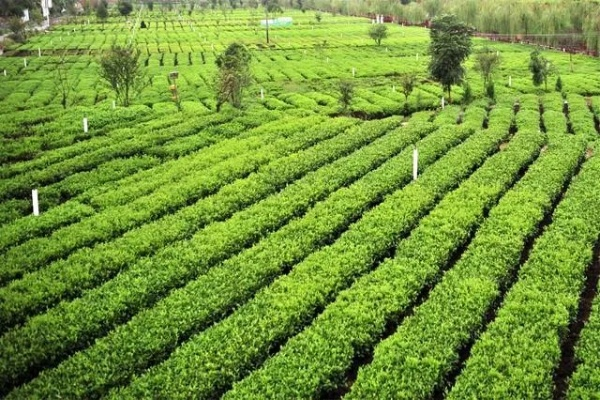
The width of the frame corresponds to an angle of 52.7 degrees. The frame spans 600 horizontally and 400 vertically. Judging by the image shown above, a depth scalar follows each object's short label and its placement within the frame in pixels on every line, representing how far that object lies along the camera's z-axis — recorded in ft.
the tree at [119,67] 126.82
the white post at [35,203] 60.03
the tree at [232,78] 116.88
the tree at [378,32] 281.66
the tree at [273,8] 482.28
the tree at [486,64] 151.02
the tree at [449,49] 135.23
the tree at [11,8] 348.59
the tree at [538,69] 156.15
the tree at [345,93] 127.34
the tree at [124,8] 447.01
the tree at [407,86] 133.28
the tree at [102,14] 413.59
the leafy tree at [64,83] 157.86
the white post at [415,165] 69.00
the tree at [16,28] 296.10
